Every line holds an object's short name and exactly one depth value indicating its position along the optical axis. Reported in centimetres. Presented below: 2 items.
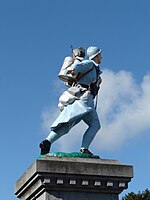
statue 939
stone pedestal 840
